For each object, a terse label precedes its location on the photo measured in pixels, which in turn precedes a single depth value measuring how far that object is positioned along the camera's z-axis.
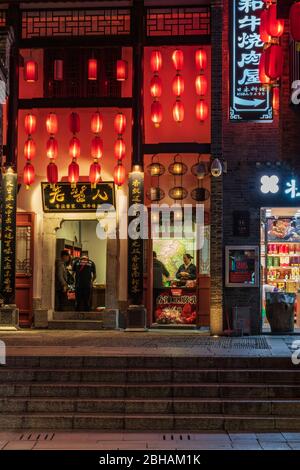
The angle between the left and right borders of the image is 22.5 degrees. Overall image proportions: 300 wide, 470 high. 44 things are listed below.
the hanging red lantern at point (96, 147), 17.81
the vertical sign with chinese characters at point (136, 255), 17.48
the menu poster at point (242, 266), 16.92
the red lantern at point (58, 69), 18.17
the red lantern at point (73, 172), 18.02
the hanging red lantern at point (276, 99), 17.00
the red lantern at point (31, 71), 18.05
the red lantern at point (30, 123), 18.17
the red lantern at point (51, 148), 17.97
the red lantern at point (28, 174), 18.08
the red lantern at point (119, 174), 17.84
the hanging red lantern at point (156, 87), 17.55
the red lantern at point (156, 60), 17.62
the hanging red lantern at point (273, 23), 15.30
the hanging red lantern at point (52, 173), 17.97
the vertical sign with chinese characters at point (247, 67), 16.78
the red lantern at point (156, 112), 17.61
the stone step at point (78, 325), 18.47
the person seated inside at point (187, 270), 18.69
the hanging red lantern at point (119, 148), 17.80
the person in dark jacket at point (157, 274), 18.77
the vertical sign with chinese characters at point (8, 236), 17.81
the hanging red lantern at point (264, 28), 15.48
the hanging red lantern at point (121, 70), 17.89
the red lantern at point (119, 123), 17.80
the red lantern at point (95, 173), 17.83
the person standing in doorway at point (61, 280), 19.22
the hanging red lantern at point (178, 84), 17.55
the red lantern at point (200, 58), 17.48
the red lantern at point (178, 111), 17.59
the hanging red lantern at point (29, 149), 18.05
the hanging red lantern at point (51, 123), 18.00
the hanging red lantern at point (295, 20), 14.19
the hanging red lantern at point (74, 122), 17.98
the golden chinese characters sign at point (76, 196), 18.62
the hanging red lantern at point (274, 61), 15.20
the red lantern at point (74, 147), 18.08
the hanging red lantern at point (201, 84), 17.46
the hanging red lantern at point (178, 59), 17.50
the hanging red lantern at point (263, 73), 15.50
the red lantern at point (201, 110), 17.61
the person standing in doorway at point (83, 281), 19.19
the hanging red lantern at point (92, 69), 17.94
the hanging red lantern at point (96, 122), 17.83
